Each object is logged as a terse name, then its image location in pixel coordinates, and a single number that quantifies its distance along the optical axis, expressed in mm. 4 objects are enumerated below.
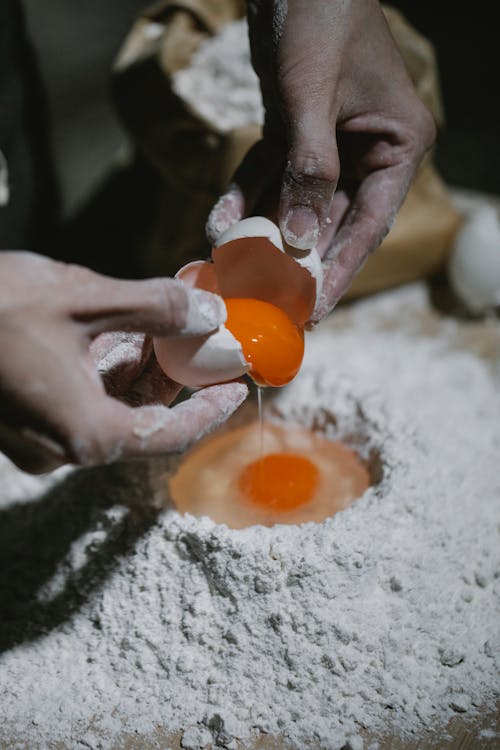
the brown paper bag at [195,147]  573
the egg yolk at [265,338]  414
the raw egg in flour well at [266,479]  444
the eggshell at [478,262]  588
